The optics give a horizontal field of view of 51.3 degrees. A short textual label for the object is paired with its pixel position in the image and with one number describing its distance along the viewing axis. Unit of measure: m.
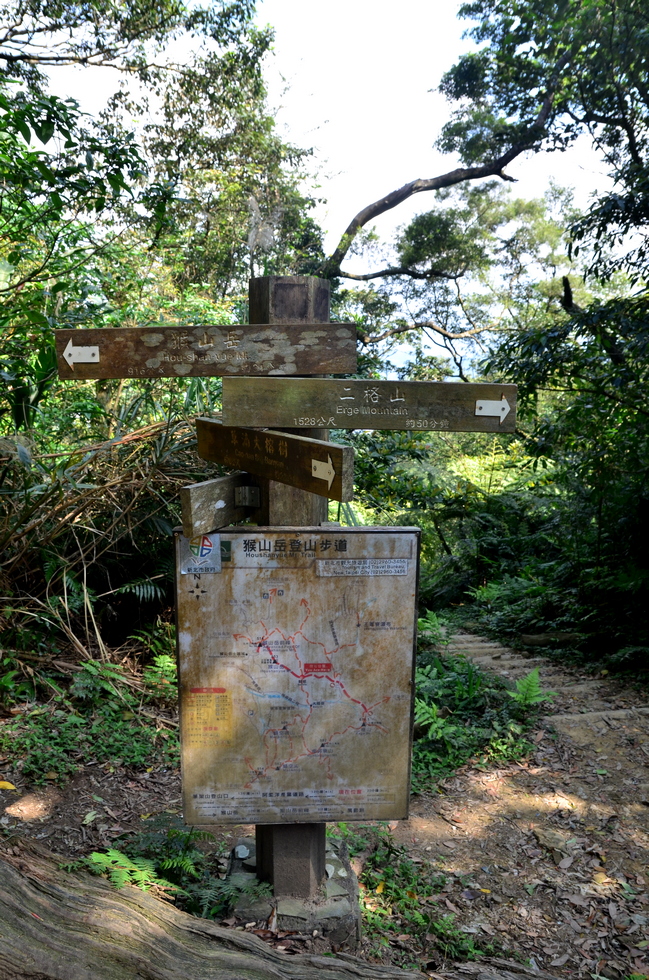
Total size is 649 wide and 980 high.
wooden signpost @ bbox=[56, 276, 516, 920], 1.97
